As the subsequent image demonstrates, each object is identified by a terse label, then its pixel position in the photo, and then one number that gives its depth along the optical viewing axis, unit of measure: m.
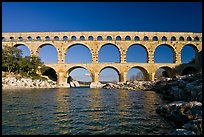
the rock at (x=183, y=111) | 7.25
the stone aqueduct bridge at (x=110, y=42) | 45.31
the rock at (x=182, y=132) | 5.09
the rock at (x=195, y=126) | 5.60
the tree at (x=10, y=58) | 38.75
